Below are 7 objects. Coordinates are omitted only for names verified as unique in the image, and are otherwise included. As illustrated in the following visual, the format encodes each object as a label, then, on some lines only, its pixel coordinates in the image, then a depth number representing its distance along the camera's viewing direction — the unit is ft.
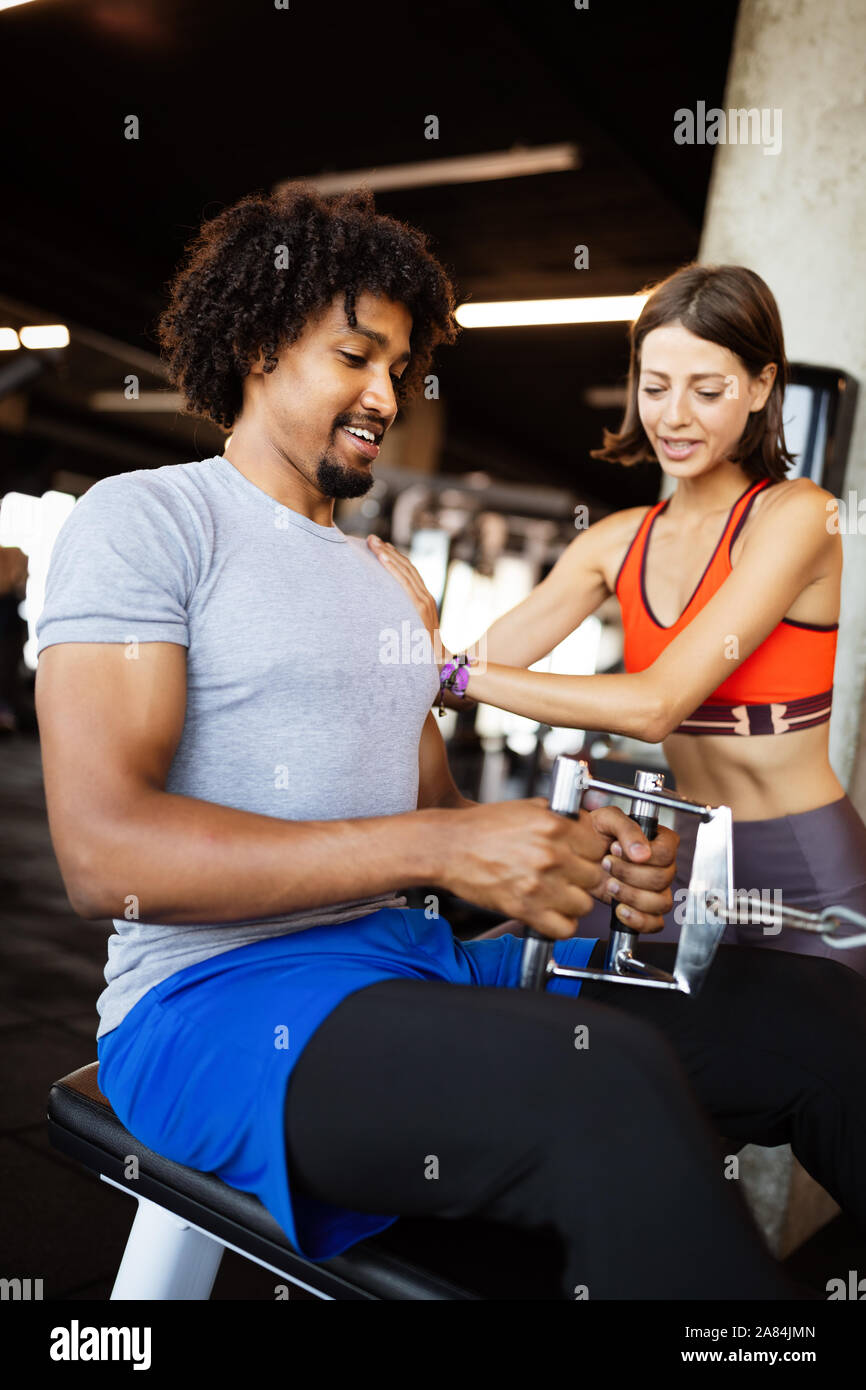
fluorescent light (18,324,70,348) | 24.26
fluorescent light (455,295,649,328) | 21.99
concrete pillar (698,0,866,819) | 7.11
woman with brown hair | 4.80
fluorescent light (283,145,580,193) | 17.17
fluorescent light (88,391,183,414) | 35.32
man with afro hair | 2.66
